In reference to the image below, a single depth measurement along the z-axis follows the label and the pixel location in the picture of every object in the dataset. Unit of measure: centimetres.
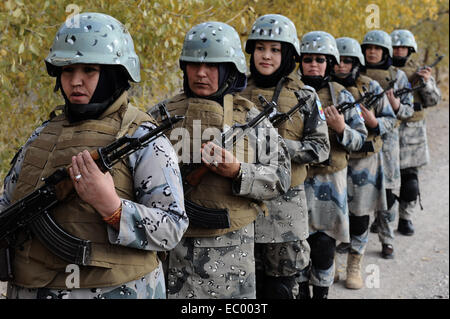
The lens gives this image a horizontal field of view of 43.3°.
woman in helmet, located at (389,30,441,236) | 738
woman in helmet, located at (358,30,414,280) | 652
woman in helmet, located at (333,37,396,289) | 548
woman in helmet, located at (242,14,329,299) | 389
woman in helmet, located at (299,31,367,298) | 464
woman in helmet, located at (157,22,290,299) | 300
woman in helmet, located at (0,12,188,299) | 207
